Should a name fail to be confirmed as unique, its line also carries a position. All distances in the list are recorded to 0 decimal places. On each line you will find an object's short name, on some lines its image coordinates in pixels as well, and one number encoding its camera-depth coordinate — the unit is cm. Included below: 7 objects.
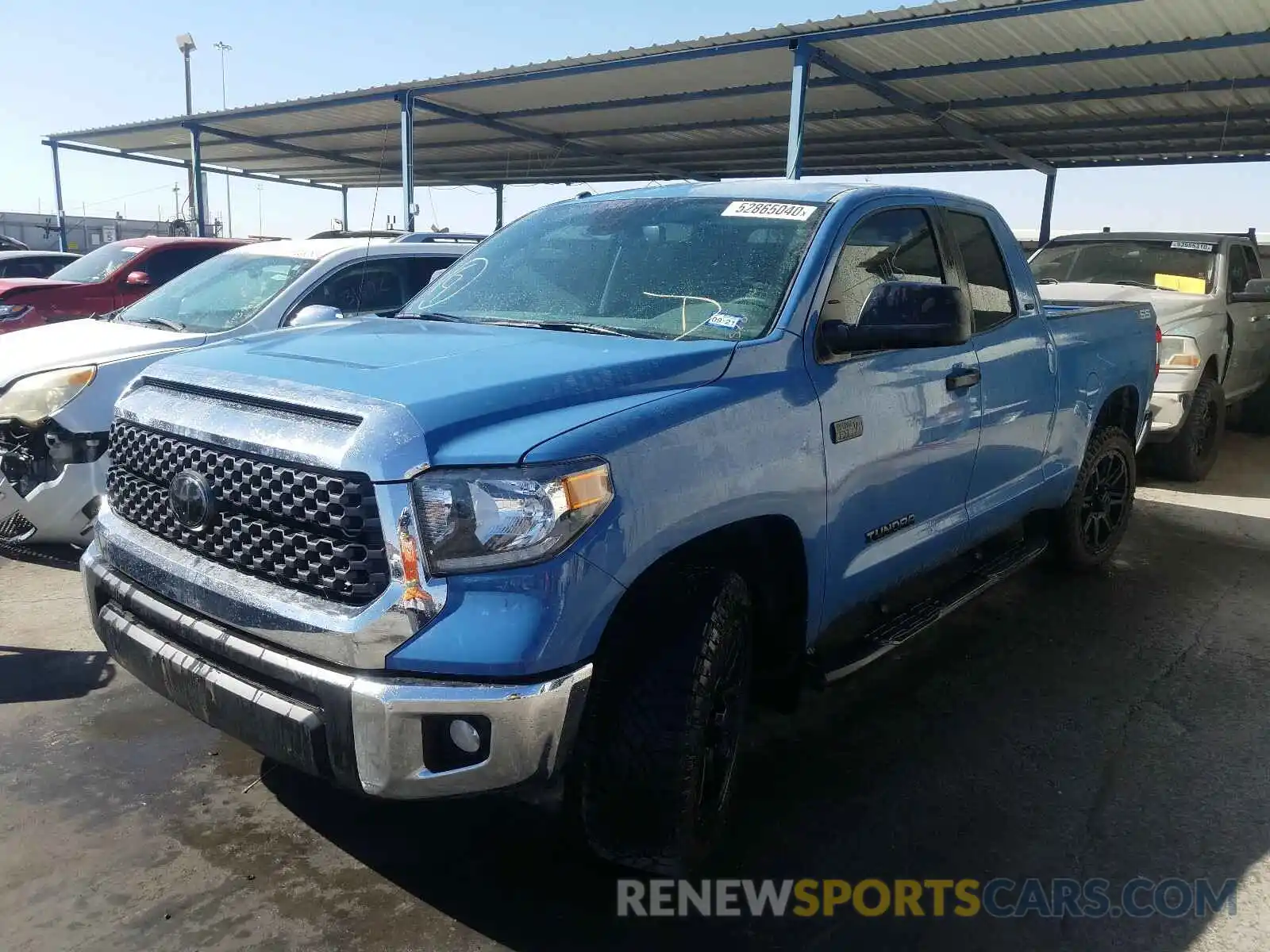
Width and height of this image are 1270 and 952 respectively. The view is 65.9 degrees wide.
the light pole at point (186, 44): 2961
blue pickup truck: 211
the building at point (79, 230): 3484
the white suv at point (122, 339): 445
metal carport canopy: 934
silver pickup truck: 739
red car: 905
